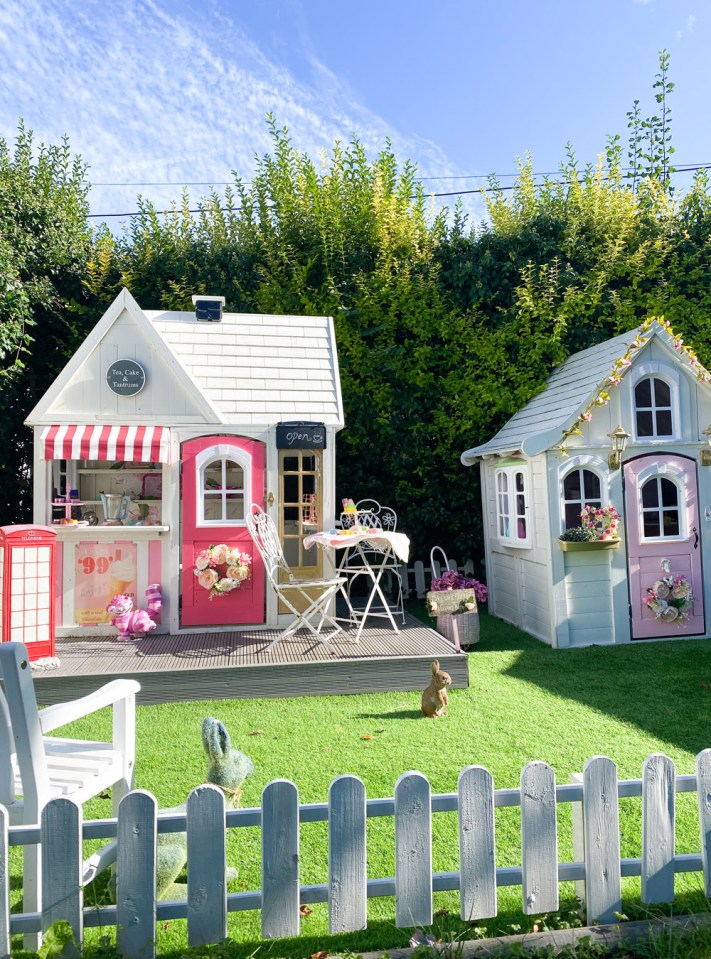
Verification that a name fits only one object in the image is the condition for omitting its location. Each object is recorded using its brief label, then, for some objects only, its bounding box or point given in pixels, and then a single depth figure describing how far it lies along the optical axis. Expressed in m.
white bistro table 6.57
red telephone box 6.05
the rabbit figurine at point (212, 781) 2.83
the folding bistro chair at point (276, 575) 6.70
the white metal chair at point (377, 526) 9.32
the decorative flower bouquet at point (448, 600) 7.61
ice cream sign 7.30
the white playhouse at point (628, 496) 7.55
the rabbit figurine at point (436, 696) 5.41
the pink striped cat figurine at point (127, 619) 7.14
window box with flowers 7.37
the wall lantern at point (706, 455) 7.86
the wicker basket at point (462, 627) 7.52
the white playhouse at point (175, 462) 7.29
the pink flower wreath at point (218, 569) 7.34
